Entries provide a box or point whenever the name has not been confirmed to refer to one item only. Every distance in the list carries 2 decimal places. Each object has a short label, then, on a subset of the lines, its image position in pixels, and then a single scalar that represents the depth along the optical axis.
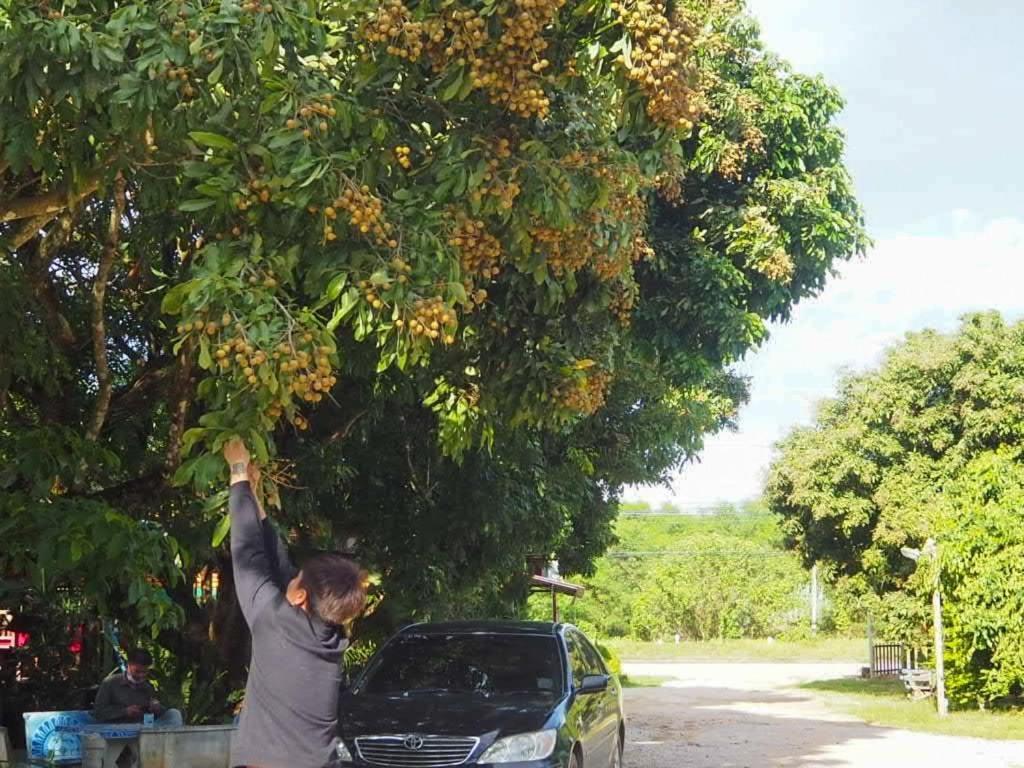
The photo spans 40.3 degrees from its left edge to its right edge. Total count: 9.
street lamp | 23.38
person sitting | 10.86
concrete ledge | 8.91
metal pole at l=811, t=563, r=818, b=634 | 70.41
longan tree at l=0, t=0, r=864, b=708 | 6.24
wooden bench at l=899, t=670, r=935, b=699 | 28.11
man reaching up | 4.54
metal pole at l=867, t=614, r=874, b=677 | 38.77
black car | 9.14
